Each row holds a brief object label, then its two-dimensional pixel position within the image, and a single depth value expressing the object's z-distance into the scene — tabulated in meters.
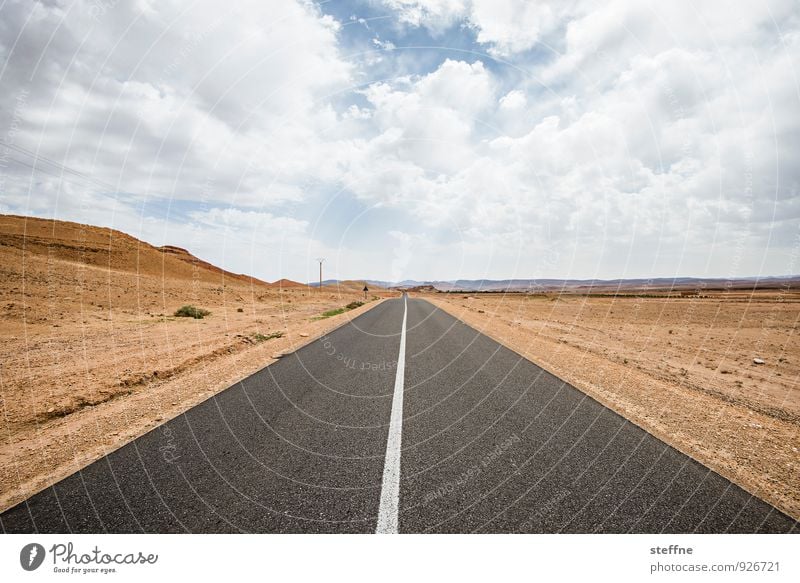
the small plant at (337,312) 25.83
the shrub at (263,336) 13.60
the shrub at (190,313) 22.17
